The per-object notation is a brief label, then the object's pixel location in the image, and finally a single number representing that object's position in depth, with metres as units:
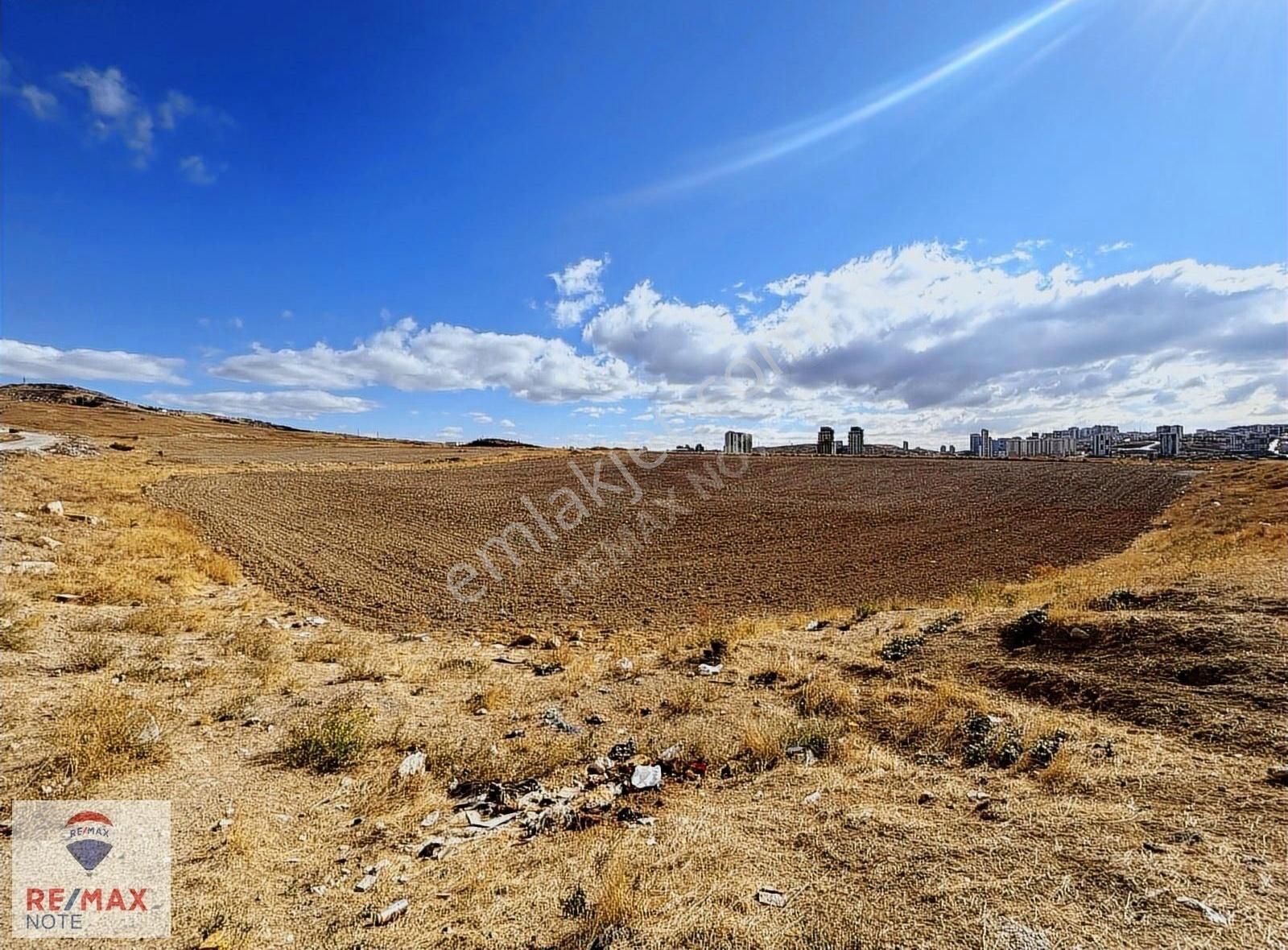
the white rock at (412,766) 5.08
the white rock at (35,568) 10.59
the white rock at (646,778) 4.98
